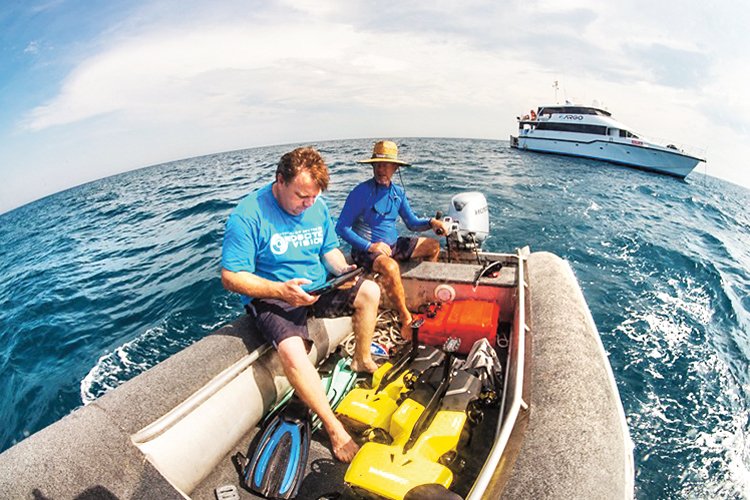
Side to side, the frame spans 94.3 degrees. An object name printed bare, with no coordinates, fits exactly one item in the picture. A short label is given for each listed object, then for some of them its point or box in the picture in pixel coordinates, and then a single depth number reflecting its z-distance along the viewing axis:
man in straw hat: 3.93
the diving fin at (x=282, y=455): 2.27
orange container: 3.47
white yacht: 32.69
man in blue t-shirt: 2.50
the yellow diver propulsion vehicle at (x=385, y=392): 2.55
